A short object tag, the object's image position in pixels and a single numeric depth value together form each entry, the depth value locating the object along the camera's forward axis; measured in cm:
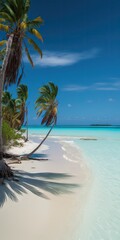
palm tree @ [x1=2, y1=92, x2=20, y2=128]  3281
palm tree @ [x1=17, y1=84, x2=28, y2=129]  3284
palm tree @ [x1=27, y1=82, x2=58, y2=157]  1870
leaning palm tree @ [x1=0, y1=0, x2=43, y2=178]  1024
